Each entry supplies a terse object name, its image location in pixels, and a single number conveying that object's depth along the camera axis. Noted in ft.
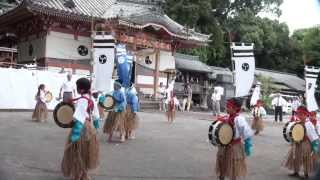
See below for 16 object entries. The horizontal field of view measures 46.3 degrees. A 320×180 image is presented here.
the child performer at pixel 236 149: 17.94
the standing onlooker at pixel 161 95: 67.67
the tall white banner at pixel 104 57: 36.78
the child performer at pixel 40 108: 39.59
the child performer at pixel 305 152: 20.85
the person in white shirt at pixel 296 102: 55.76
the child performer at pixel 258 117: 40.70
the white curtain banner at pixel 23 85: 48.12
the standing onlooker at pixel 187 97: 74.42
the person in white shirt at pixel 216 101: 61.53
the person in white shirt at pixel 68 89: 40.74
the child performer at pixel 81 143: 17.19
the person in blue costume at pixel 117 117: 28.92
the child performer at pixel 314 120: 21.45
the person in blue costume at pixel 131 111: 30.17
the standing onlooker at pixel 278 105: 60.80
